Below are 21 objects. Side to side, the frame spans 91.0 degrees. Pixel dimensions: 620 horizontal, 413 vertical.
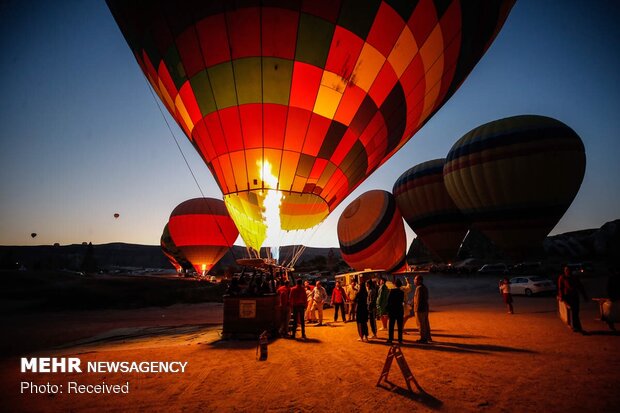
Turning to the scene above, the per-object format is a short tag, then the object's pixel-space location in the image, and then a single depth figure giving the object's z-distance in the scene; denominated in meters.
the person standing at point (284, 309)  8.53
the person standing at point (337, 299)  11.21
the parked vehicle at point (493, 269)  34.72
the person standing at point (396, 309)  6.84
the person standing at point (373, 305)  7.84
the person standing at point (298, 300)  8.23
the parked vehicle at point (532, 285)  16.62
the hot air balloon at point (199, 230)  32.53
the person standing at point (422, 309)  6.88
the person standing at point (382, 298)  8.10
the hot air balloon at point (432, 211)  23.62
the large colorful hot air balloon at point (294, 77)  6.64
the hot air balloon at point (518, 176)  17.45
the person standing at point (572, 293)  7.21
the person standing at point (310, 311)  11.38
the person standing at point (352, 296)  11.73
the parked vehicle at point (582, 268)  27.34
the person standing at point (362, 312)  7.39
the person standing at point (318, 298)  10.68
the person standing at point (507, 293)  10.70
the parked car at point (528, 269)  30.01
